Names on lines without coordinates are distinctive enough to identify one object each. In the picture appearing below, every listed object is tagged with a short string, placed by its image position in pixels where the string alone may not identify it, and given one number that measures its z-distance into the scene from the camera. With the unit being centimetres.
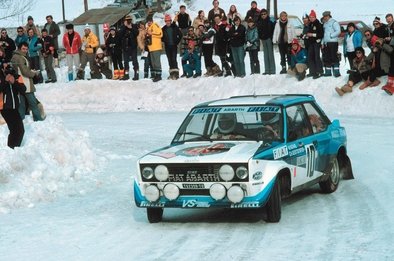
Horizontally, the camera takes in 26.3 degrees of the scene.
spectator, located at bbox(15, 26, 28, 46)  2860
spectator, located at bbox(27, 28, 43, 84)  2897
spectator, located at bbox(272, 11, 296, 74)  2389
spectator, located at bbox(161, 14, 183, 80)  2633
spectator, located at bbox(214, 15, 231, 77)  2508
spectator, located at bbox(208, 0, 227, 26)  2675
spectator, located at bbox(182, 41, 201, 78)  2642
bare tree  3084
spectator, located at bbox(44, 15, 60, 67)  3039
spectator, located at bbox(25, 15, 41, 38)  2928
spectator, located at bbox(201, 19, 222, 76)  2552
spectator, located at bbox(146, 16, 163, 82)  2669
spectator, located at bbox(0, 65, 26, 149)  1505
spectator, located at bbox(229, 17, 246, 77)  2464
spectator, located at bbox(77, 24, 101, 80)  2930
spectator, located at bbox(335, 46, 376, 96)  2203
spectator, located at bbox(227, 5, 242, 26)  2584
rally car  951
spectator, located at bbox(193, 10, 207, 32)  2727
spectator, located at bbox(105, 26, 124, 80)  2784
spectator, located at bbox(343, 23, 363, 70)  2252
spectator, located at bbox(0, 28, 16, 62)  2728
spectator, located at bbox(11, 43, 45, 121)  1909
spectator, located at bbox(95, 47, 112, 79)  2938
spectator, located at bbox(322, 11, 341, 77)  2281
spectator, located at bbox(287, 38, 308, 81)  2346
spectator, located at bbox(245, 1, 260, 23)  2601
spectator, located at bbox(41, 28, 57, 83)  2930
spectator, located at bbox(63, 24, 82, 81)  2901
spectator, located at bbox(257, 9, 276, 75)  2436
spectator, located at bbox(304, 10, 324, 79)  2294
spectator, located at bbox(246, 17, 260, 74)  2470
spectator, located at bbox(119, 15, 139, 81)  2728
